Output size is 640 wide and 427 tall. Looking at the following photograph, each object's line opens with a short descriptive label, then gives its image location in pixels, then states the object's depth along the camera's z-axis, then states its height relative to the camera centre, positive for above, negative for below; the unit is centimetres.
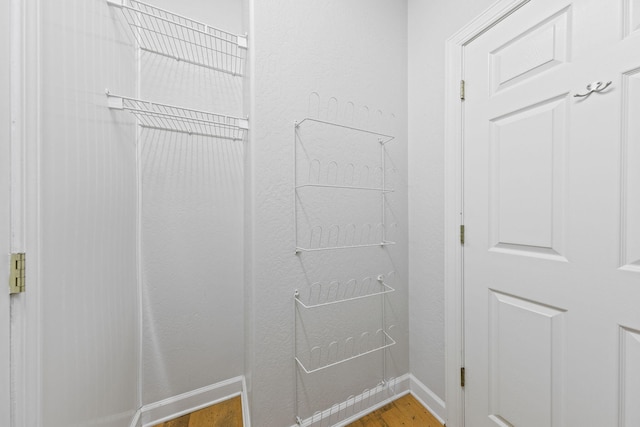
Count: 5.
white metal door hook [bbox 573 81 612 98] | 84 +43
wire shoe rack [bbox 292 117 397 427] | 131 -15
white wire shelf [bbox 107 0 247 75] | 133 +95
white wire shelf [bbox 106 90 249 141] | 131 +51
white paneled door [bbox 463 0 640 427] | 81 -2
